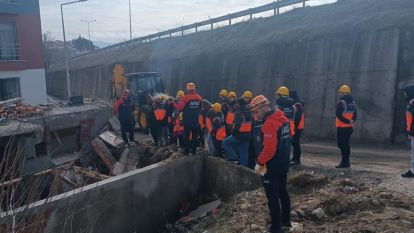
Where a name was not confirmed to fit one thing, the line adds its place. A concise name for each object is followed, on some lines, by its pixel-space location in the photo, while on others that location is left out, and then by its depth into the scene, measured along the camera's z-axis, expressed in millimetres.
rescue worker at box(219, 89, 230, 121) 10327
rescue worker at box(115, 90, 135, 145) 12117
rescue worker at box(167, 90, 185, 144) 11535
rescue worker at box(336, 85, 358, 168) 8750
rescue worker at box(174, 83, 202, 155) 8977
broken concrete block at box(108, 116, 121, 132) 13625
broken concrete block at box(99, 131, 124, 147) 12500
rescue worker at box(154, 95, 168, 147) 11797
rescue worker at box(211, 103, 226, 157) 9547
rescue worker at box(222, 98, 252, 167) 8804
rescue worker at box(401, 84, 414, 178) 7615
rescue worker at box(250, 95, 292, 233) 5172
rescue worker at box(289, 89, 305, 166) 9406
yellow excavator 16984
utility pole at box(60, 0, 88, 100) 26125
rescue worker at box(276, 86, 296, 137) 6854
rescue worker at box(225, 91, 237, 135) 9641
